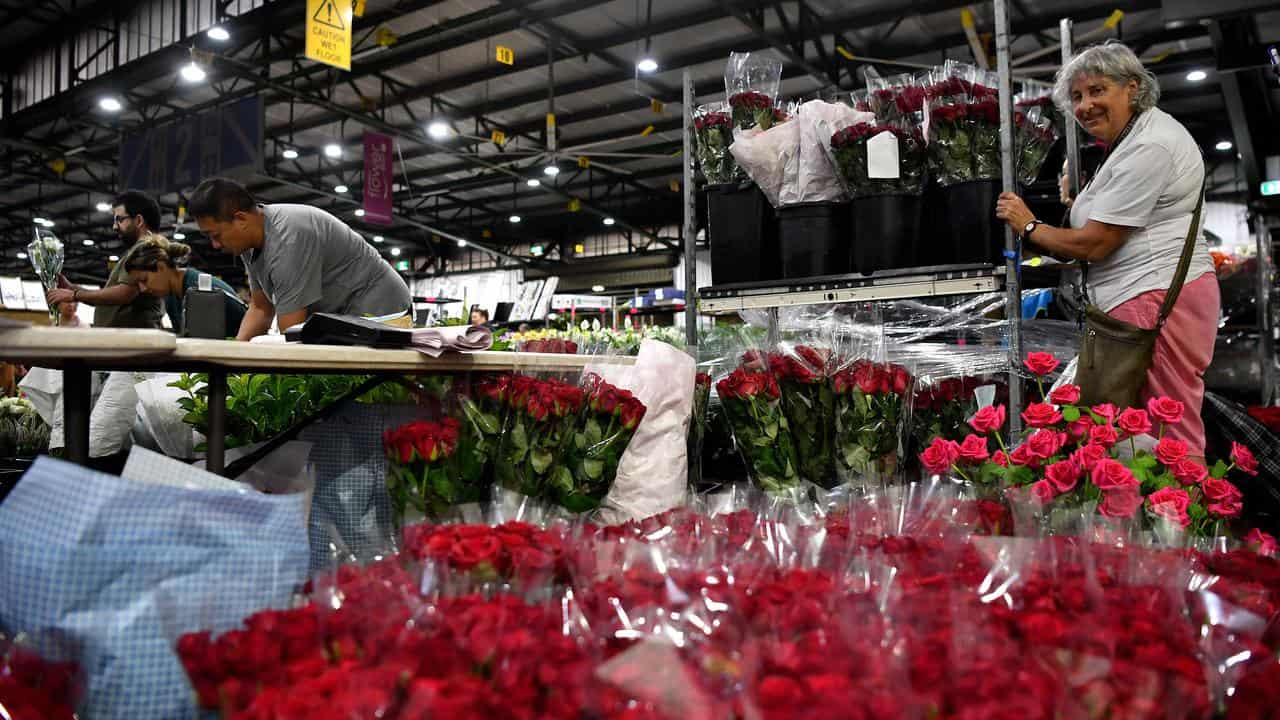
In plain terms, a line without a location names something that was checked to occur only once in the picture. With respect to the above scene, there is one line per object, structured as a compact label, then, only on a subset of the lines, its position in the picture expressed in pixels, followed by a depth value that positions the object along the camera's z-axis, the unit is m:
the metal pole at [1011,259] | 2.23
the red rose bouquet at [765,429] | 2.11
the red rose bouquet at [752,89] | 2.68
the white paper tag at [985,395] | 2.24
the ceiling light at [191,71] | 7.92
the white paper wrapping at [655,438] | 1.84
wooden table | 1.16
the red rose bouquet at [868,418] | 2.08
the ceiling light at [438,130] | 9.77
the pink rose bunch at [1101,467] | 1.48
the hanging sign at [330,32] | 6.04
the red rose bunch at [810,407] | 2.14
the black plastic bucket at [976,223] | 2.34
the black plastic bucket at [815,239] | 2.58
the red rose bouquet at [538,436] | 1.71
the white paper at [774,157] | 2.56
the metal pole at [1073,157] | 2.83
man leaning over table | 2.90
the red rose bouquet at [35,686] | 0.74
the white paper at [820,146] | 2.53
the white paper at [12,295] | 6.02
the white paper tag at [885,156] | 2.38
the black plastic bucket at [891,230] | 2.43
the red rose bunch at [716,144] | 2.75
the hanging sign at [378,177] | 9.59
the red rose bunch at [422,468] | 1.51
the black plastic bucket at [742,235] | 2.71
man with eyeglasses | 3.38
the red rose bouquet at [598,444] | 1.75
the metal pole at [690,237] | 2.96
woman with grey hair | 2.17
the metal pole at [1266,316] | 5.55
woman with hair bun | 3.47
